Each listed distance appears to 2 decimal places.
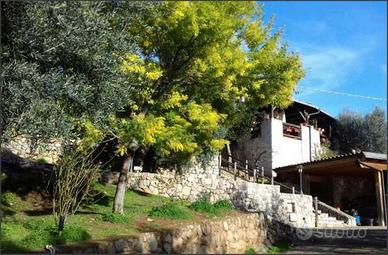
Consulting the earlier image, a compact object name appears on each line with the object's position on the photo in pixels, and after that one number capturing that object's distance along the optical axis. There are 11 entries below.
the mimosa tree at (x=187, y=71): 14.33
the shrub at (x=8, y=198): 15.28
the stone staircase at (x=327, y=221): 25.61
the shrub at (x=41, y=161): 21.89
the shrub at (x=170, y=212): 15.98
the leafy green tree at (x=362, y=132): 33.16
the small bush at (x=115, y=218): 14.37
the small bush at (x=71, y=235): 11.32
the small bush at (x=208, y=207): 17.94
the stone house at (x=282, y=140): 32.19
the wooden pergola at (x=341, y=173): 25.38
